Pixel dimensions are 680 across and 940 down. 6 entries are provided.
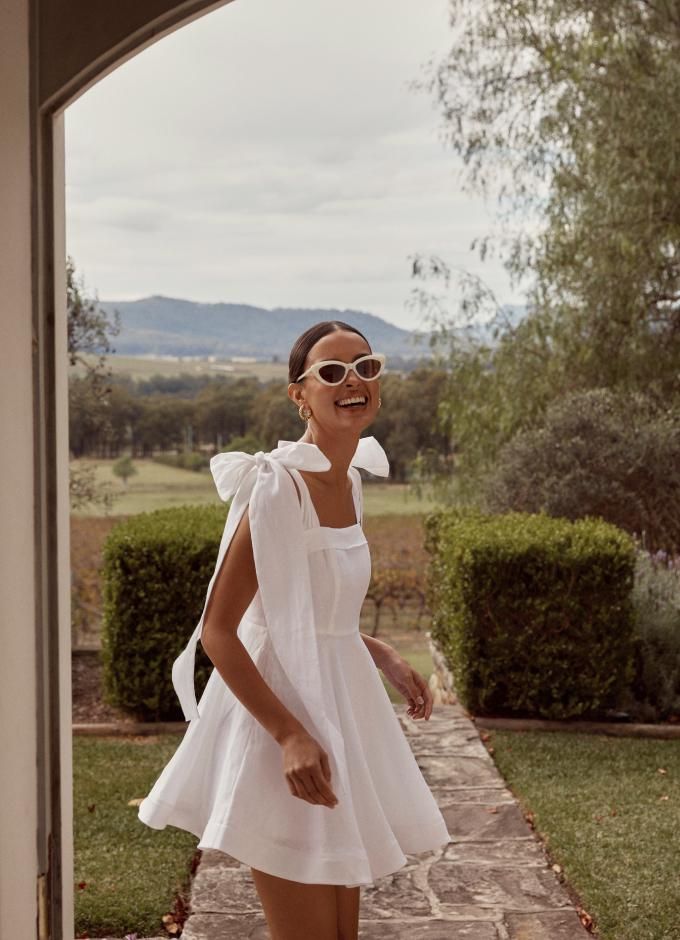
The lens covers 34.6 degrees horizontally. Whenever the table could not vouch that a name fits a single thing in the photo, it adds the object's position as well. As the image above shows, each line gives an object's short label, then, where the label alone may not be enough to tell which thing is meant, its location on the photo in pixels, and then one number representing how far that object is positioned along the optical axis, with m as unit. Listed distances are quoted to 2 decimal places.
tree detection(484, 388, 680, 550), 8.95
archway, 2.39
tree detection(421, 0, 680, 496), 10.33
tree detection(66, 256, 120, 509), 8.42
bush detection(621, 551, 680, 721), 6.54
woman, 2.22
